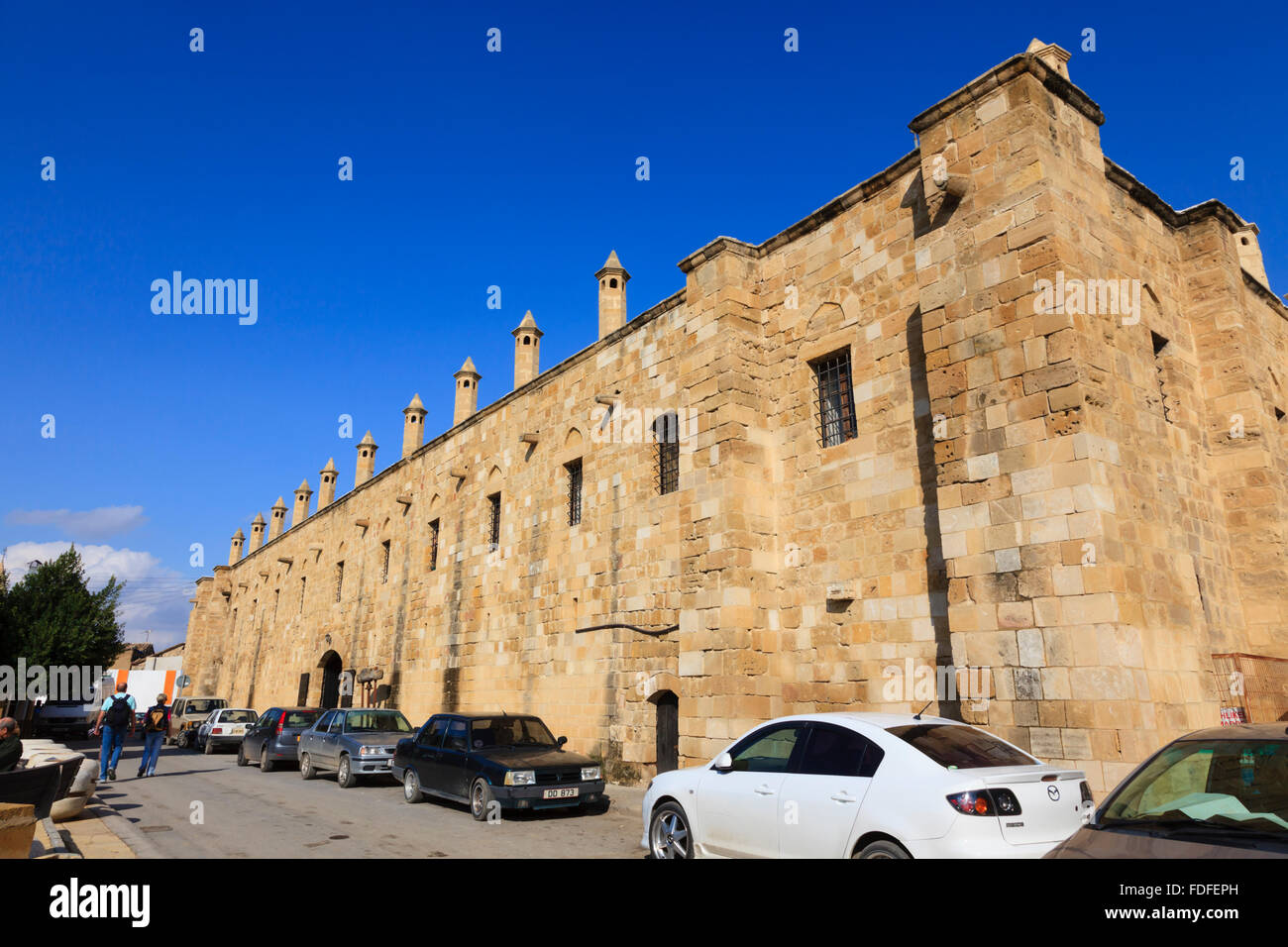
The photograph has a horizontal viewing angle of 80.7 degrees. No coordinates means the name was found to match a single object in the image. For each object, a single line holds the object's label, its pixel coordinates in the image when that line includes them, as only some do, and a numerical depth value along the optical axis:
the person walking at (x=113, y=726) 14.72
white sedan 4.67
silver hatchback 13.81
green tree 25.77
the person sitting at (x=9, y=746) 8.20
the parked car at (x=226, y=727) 23.25
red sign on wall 8.84
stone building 7.95
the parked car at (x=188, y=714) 26.83
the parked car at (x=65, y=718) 27.64
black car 9.95
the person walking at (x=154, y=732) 15.91
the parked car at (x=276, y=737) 17.81
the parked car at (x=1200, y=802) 3.26
